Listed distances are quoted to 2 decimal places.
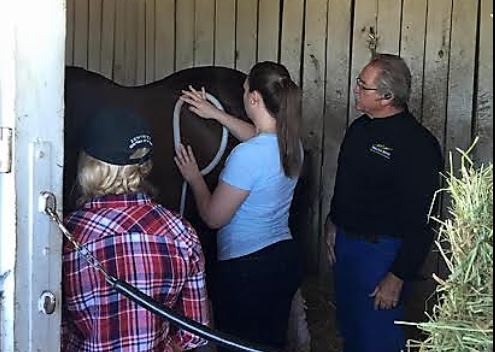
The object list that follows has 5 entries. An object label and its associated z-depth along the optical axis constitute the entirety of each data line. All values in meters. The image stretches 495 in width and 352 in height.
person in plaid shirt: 2.00
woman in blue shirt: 2.79
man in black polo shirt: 2.91
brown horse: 2.87
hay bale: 1.44
